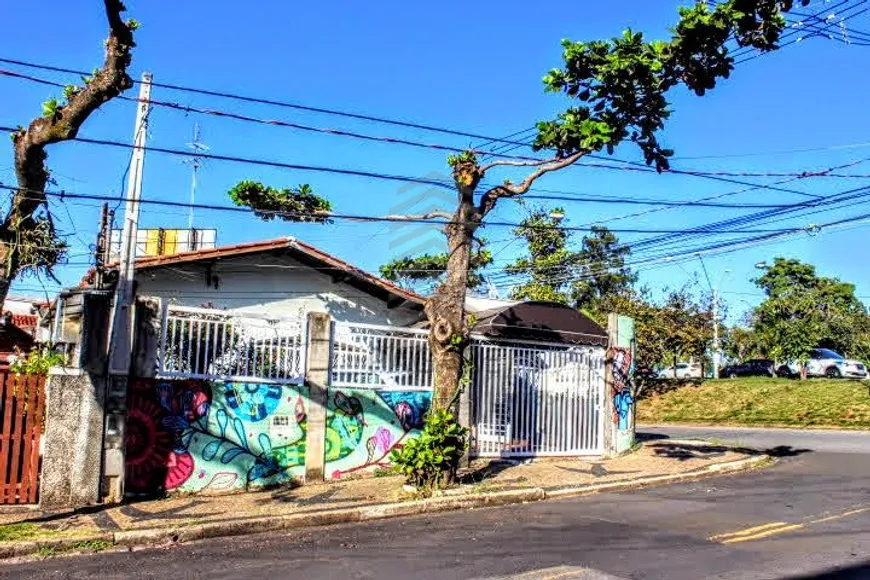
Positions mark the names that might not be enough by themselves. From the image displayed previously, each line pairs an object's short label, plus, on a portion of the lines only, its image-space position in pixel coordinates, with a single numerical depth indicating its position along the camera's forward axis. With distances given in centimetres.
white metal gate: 1373
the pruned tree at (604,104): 1098
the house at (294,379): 1079
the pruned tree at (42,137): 858
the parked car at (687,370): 5171
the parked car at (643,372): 3009
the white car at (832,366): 3619
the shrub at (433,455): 1104
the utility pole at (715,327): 3553
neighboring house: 1619
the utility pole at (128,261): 1033
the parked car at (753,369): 4186
